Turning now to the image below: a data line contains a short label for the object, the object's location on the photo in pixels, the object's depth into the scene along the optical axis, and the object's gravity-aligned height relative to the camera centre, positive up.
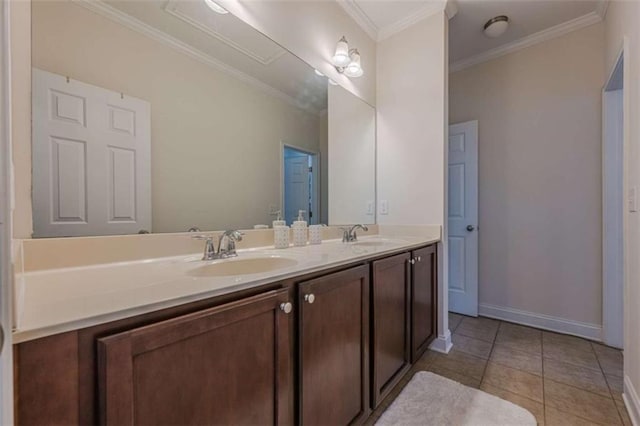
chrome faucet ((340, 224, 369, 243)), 1.93 -0.16
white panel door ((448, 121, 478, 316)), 2.70 -0.07
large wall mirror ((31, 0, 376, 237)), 0.91 +0.39
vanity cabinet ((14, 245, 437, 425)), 0.48 -0.35
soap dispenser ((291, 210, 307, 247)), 1.63 -0.13
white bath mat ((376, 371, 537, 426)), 1.33 -0.99
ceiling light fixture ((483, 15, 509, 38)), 2.22 +1.48
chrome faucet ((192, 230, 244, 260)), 1.17 -0.15
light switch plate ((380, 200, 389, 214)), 2.35 +0.04
